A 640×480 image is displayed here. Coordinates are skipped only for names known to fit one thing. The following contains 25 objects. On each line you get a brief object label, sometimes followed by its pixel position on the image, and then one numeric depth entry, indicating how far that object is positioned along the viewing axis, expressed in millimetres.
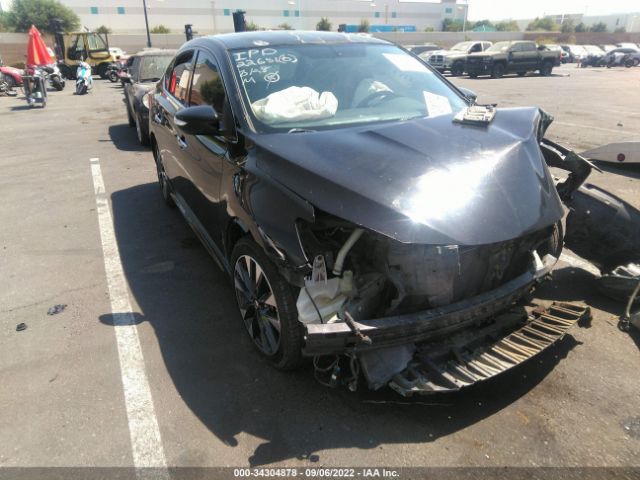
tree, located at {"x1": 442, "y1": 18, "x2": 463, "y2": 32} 87750
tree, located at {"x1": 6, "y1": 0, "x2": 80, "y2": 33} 59750
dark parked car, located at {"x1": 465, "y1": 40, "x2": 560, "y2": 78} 26312
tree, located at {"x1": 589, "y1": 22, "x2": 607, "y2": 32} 83438
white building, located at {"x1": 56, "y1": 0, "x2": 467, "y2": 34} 71875
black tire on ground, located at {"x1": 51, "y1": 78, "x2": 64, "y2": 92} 20766
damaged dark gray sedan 2293
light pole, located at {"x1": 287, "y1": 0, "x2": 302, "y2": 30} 80812
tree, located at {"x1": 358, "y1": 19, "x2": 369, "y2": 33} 67650
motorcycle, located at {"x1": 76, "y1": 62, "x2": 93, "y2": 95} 18984
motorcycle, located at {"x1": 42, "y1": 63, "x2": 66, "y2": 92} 20672
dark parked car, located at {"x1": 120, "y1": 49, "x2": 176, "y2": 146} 8820
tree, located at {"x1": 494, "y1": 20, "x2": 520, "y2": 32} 90750
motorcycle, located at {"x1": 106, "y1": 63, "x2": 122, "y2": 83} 22498
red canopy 18375
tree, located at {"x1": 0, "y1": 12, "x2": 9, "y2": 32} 61938
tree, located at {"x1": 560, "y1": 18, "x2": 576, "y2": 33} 81331
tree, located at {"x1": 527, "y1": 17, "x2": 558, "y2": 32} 88738
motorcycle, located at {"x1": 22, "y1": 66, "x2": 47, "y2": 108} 14883
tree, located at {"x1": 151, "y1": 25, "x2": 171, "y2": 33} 60478
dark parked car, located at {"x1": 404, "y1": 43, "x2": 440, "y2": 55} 33656
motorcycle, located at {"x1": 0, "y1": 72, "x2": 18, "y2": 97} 19094
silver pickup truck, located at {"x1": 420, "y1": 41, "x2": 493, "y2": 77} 27625
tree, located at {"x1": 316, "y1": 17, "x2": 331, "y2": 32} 67312
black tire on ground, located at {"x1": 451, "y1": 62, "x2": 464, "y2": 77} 27688
